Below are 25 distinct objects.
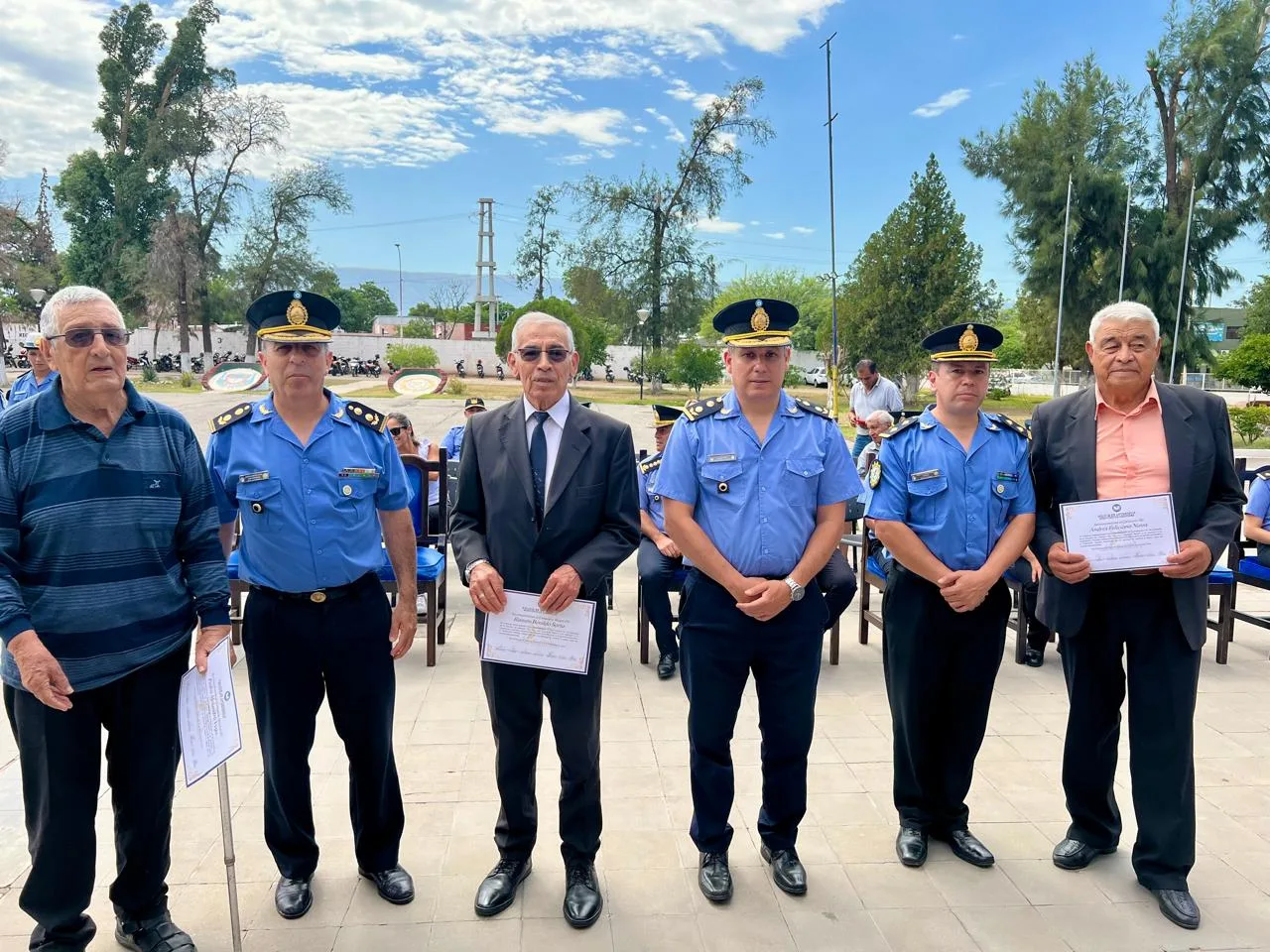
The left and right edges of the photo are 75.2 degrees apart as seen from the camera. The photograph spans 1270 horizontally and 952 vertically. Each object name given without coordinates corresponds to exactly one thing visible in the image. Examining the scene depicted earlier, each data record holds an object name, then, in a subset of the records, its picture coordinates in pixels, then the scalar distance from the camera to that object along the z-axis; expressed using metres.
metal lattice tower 62.59
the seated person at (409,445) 5.98
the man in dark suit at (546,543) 2.68
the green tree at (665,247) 37.59
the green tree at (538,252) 48.22
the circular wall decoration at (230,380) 8.65
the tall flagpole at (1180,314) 25.67
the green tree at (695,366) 29.75
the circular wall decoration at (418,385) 8.79
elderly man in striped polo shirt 2.25
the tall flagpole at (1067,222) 27.80
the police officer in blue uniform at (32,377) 5.45
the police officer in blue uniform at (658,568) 4.64
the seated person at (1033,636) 5.08
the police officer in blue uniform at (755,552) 2.78
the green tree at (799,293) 67.37
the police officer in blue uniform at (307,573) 2.62
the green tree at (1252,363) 25.05
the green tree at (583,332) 31.90
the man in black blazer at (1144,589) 2.79
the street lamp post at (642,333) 35.62
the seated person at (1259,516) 5.20
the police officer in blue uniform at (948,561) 2.96
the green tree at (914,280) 32.38
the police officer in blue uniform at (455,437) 7.43
